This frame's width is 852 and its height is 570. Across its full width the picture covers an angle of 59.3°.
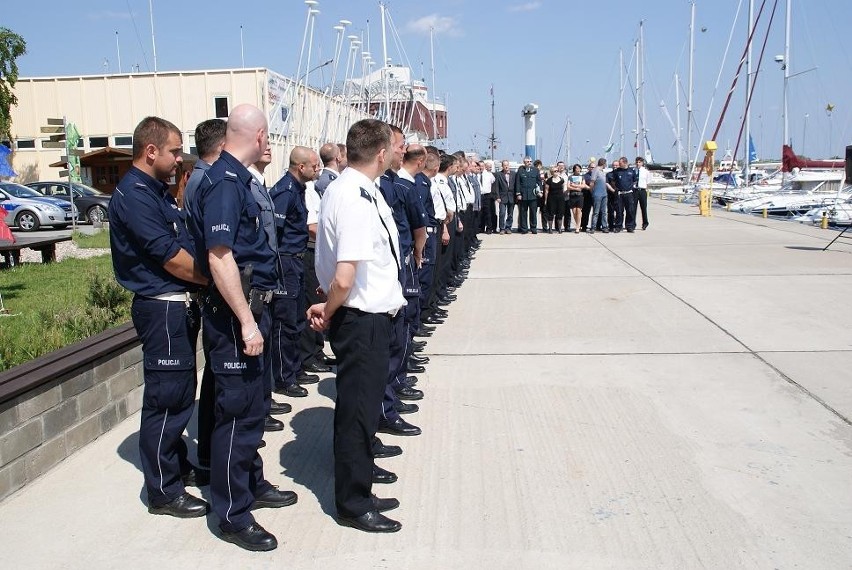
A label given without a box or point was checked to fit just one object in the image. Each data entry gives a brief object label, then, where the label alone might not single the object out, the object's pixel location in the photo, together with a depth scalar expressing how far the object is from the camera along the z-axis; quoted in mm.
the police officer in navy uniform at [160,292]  3727
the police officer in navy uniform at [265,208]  3691
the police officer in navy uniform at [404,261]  5035
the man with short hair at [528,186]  18516
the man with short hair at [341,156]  7461
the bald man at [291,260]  6039
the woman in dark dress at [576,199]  19406
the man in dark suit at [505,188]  19109
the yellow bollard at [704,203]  24562
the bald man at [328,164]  7230
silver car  21141
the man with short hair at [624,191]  18688
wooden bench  11102
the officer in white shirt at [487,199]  17969
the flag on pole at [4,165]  8474
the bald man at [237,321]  3418
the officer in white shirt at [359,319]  3619
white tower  33250
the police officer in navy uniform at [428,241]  7352
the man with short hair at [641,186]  18969
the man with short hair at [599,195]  18891
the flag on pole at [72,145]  20320
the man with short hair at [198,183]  3828
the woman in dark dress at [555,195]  19156
